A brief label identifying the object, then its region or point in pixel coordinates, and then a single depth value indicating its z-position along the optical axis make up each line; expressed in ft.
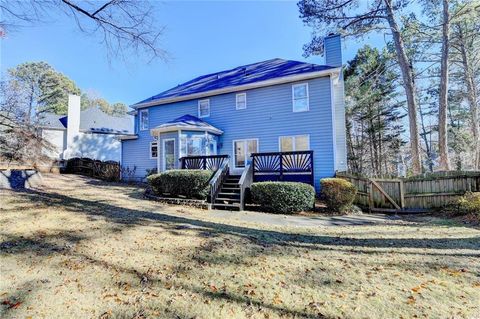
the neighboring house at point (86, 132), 74.64
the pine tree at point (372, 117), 66.22
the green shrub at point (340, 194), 30.71
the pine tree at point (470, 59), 54.08
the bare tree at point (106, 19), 18.51
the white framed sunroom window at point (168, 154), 46.09
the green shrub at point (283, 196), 29.91
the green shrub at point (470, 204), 27.73
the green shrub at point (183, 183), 31.63
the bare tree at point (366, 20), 42.98
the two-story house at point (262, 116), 40.86
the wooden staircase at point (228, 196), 30.91
